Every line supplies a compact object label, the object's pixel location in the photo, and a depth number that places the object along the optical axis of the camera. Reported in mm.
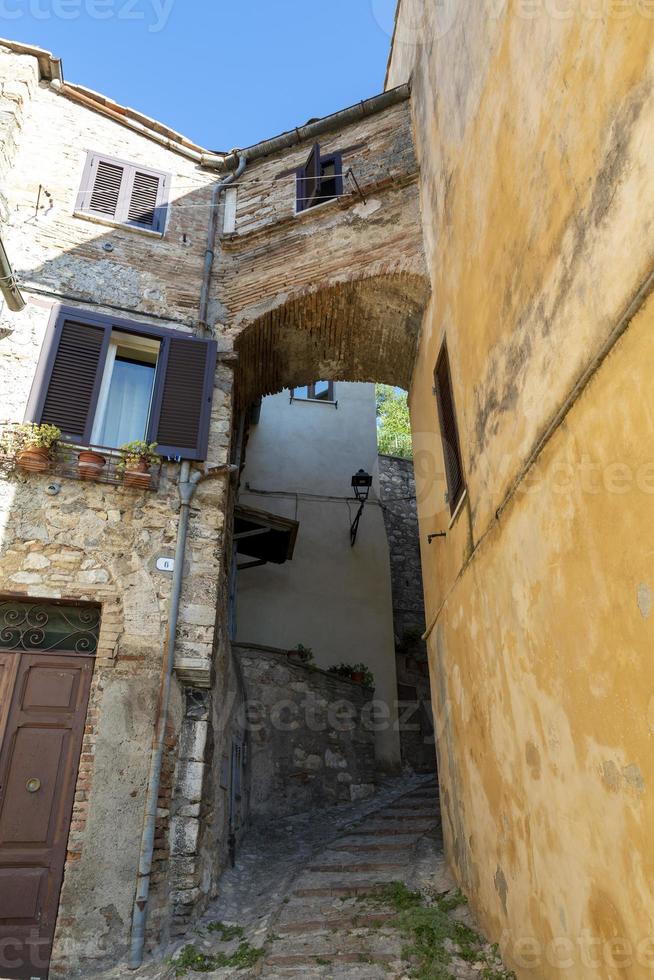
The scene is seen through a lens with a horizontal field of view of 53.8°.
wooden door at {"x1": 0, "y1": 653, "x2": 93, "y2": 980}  4520
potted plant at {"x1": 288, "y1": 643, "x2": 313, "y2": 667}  9585
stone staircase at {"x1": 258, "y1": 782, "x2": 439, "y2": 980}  4312
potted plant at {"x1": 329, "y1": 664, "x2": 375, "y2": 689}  10373
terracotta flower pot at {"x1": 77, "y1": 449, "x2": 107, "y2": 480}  5898
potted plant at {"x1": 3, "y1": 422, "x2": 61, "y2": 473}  5707
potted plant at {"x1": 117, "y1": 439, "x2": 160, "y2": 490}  6012
